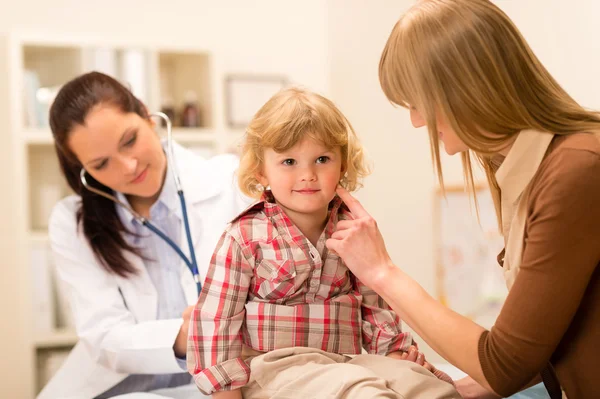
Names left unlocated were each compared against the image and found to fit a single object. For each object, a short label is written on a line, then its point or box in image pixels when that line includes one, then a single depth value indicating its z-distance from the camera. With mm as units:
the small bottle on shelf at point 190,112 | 3359
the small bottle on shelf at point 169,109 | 3339
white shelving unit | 2916
